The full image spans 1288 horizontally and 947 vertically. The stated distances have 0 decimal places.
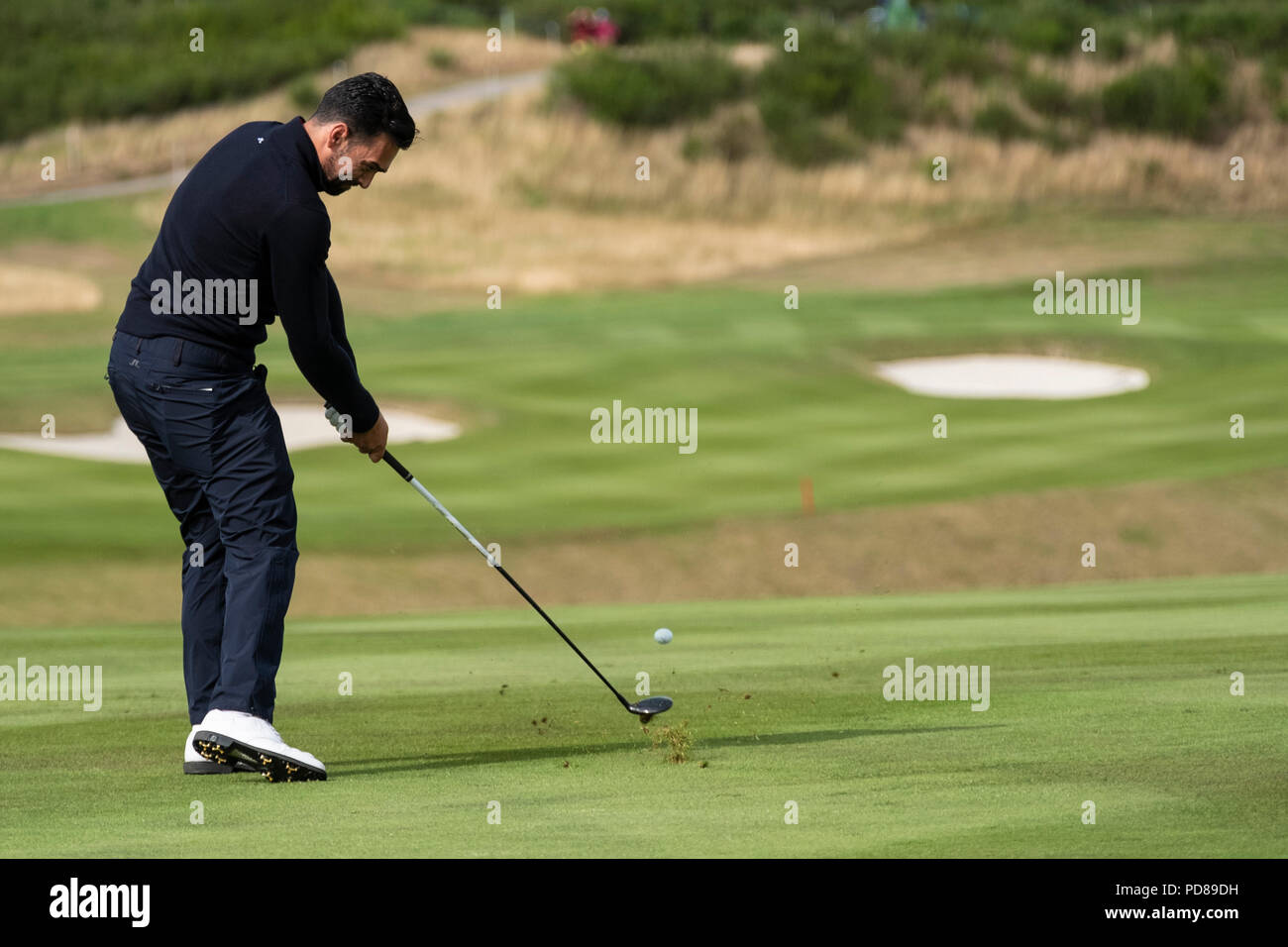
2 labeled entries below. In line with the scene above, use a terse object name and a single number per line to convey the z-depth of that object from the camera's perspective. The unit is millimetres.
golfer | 6184
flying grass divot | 6508
